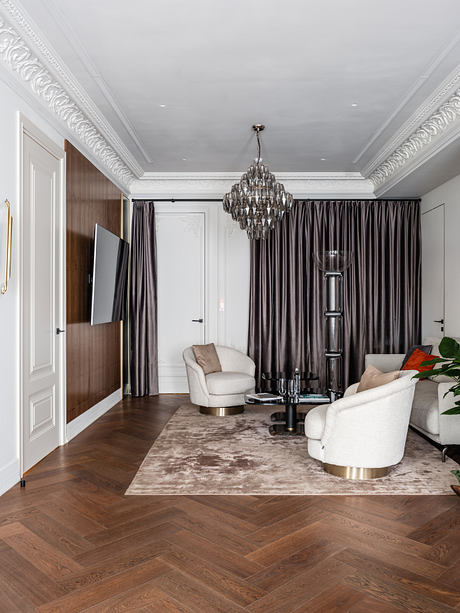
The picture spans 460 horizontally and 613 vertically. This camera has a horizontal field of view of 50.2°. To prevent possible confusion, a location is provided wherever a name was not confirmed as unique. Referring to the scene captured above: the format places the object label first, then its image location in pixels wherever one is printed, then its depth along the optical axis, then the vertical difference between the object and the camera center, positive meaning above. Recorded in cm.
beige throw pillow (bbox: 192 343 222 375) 563 -68
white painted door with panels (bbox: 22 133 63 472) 346 -2
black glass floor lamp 621 -12
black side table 449 -92
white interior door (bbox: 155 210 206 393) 679 +15
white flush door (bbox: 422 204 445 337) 588 +35
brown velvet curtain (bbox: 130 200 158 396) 661 +4
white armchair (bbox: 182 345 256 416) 533 -98
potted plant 308 -38
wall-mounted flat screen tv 466 +25
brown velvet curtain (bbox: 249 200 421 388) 660 +21
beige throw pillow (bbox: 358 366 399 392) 347 -57
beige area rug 321 -124
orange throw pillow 473 -60
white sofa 390 -96
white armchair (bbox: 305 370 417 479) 327 -89
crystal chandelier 468 +97
